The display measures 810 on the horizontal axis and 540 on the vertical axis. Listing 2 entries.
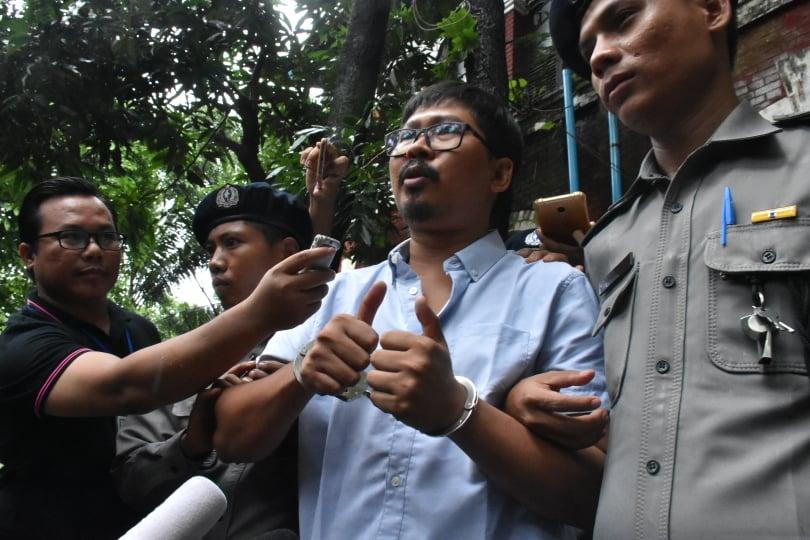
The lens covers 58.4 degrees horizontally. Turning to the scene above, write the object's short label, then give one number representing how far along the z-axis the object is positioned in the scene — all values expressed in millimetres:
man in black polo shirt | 1767
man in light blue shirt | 1473
